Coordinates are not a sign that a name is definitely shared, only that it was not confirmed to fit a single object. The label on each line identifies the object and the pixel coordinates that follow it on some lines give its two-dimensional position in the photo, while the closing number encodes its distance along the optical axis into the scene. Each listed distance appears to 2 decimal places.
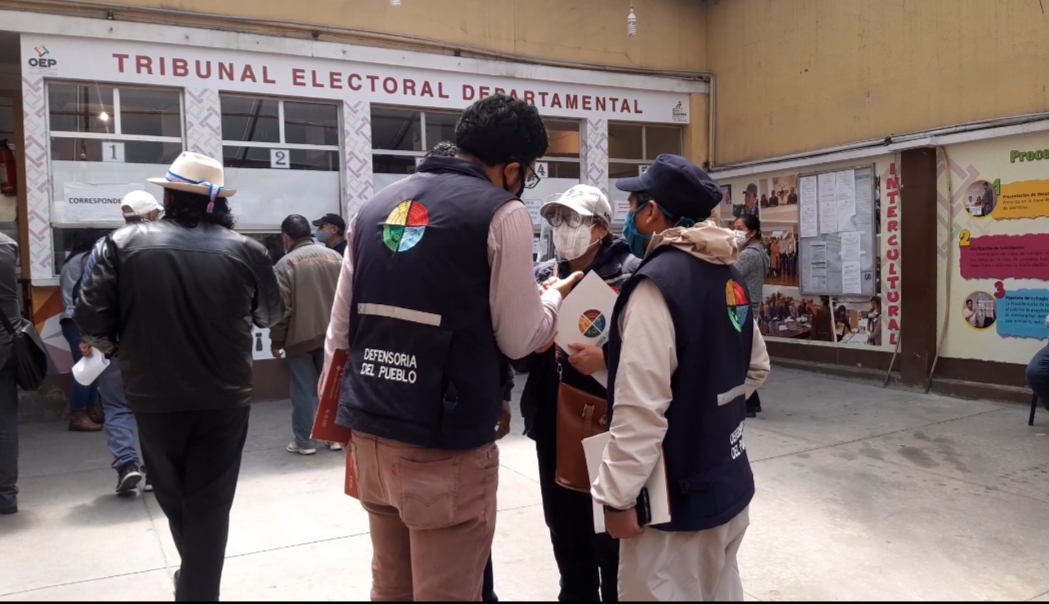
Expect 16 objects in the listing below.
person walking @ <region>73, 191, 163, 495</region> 5.04
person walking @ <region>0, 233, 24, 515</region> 4.84
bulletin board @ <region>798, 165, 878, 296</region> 8.61
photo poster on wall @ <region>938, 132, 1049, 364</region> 7.17
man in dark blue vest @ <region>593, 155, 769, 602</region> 2.16
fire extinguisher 8.23
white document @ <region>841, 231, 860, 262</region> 8.70
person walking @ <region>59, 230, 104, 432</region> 6.57
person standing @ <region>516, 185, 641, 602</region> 3.07
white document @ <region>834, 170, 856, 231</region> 8.76
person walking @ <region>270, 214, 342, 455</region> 6.10
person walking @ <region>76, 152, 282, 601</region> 3.08
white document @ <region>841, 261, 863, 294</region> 8.70
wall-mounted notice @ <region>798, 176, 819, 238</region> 9.15
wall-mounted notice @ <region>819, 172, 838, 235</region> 8.95
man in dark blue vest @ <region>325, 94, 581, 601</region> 2.12
